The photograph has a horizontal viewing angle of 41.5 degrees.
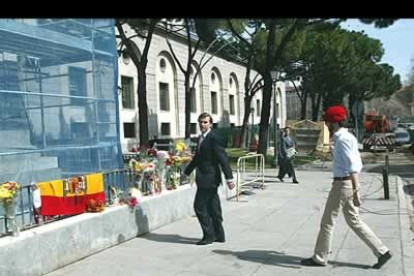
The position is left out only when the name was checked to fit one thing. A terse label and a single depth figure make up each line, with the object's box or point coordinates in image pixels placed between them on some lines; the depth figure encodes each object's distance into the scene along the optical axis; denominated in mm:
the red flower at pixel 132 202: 7809
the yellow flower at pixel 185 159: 9969
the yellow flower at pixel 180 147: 10180
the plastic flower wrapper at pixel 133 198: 7820
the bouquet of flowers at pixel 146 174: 8617
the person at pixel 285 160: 15875
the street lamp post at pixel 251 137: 38594
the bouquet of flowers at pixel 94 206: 7137
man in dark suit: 7414
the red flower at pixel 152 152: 9625
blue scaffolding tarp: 9234
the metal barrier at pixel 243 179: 11898
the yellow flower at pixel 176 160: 9734
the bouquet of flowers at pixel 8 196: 5969
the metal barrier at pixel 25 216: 6120
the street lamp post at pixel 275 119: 21412
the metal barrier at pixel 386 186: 12085
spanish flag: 6773
